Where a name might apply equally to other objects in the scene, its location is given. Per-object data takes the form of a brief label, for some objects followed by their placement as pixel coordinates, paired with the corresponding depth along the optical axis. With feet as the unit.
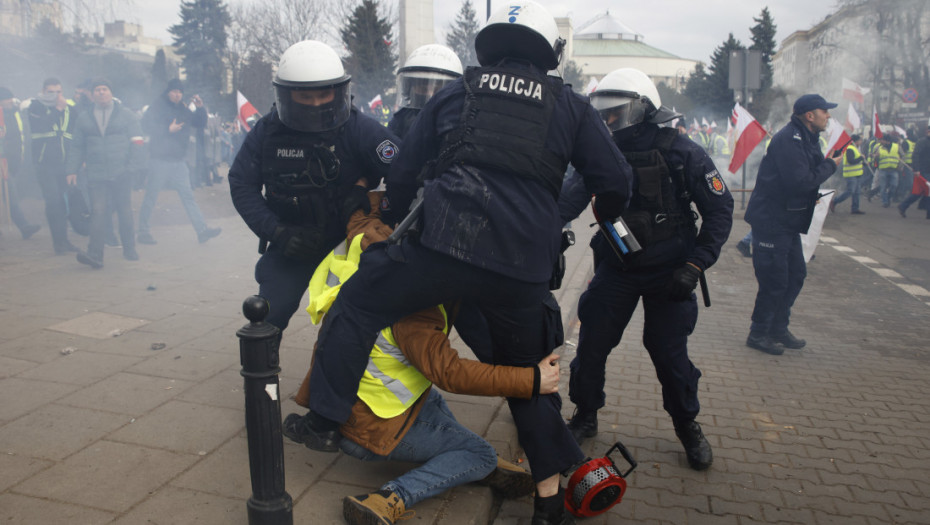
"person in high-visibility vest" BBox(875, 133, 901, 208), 57.06
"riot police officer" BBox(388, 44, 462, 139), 14.33
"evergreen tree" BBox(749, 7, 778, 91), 159.22
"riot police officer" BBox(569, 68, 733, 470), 12.13
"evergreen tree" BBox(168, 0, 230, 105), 134.21
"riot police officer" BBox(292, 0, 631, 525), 8.56
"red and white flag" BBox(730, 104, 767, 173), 40.37
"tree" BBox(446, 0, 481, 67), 171.00
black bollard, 8.30
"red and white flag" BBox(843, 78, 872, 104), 54.19
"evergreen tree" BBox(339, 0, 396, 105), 127.34
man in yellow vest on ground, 9.09
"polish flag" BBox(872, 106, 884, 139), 57.04
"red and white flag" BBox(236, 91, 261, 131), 39.63
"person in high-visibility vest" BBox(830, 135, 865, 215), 50.55
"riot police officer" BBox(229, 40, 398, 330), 11.79
